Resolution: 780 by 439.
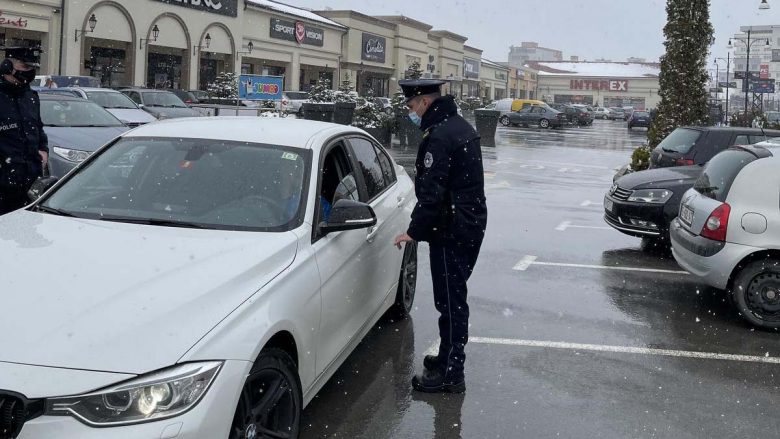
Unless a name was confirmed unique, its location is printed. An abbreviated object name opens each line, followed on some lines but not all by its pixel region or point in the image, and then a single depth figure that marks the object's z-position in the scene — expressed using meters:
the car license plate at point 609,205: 9.71
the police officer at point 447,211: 4.70
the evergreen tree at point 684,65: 16.83
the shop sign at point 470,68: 79.81
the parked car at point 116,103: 17.75
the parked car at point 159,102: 23.43
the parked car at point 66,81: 22.76
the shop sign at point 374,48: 56.38
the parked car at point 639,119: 51.75
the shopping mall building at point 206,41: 31.94
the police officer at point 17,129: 6.09
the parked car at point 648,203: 9.22
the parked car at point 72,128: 10.90
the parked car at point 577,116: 57.25
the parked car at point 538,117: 49.56
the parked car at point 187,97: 31.89
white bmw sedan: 2.79
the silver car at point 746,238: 6.48
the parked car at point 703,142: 11.31
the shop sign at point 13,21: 29.59
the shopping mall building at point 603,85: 106.03
